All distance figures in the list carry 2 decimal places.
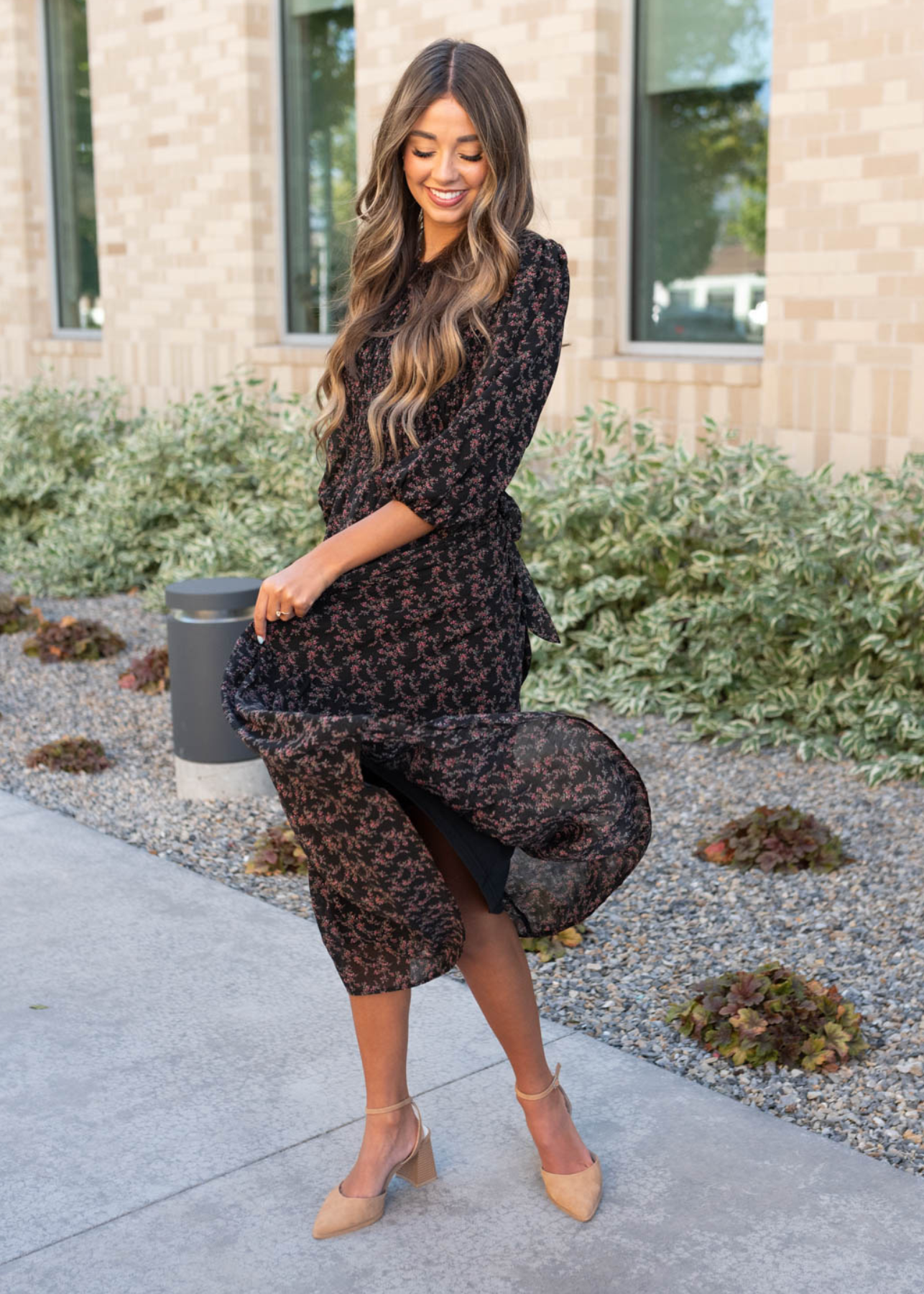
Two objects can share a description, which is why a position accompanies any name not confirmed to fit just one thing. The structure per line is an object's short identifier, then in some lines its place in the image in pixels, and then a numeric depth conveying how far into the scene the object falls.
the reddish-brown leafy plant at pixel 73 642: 6.95
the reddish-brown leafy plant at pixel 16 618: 7.57
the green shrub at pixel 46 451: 9.46
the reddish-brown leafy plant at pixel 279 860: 4.26
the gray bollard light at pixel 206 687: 4.75
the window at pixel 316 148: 9.05
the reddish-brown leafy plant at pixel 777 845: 4.16
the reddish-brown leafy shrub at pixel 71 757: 5.27
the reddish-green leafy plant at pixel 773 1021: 3.06
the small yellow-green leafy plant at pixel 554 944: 3.61
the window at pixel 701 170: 6.85
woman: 2.25
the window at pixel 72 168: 11.25
